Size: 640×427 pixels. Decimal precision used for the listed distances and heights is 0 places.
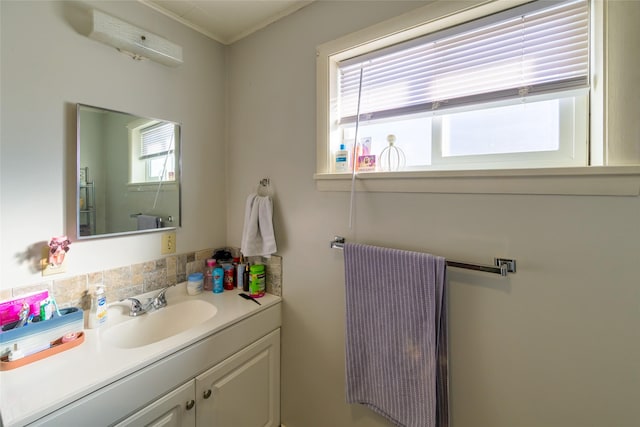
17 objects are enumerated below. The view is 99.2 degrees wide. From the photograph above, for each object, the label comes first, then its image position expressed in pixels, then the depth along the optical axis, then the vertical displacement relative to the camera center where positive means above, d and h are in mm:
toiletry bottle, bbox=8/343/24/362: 895 -478
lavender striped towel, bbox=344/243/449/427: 997 -493
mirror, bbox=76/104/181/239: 1204 +183
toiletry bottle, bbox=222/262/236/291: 1631 -397
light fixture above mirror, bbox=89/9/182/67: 1159 +785
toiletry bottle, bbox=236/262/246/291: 1623 -391
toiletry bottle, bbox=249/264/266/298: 1535 -400
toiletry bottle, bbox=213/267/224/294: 1577 -408
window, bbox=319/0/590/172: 914 +461
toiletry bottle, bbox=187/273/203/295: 1546 -420
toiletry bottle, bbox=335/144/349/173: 1276 +236
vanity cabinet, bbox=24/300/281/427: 854 -679
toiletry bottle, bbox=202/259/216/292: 1611 -400
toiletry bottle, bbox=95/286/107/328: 1168 -421
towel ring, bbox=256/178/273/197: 1571 +132
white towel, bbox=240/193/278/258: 1474 -104
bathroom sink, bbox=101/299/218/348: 1214 -554
